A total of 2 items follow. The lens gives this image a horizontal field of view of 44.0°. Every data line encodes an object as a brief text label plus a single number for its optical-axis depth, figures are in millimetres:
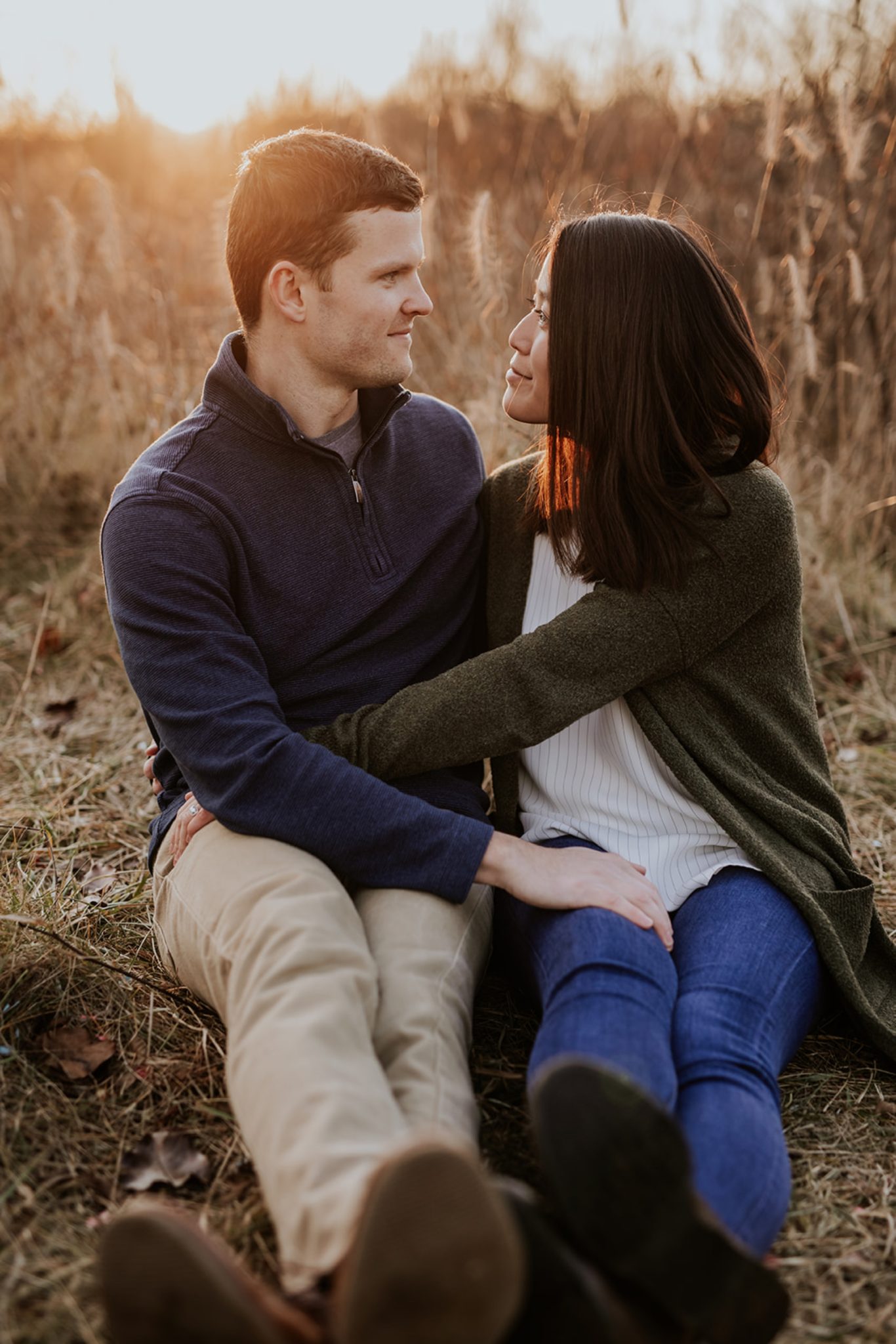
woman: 1937
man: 1112
